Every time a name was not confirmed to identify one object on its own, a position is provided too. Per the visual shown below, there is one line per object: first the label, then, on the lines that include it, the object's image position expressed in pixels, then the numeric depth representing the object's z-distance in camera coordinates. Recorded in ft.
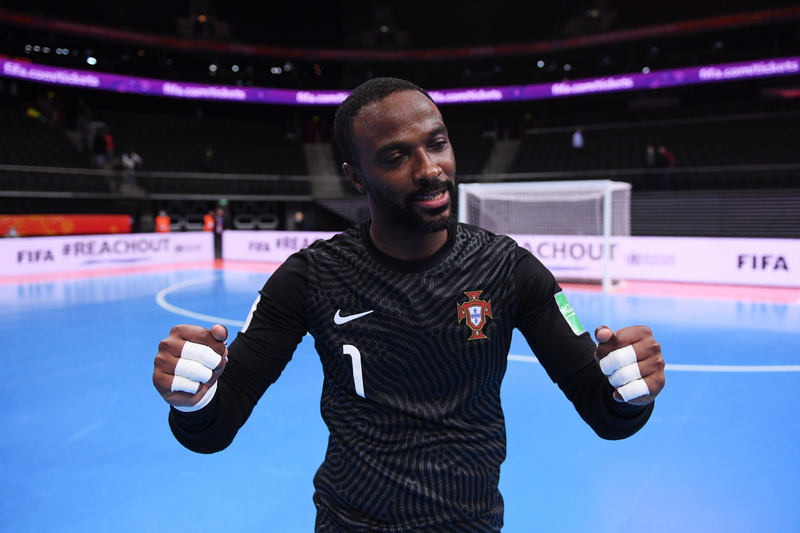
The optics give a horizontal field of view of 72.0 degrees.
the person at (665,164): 58.85
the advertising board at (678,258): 37.55
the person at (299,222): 65.57
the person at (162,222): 69.77
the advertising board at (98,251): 45.74
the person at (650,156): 60.12
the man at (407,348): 4.61
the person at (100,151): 69.00
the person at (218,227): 68.23
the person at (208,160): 76.84
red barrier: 57.26
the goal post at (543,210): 42.75
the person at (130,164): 64.33
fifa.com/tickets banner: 67.41
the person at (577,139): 69.87
